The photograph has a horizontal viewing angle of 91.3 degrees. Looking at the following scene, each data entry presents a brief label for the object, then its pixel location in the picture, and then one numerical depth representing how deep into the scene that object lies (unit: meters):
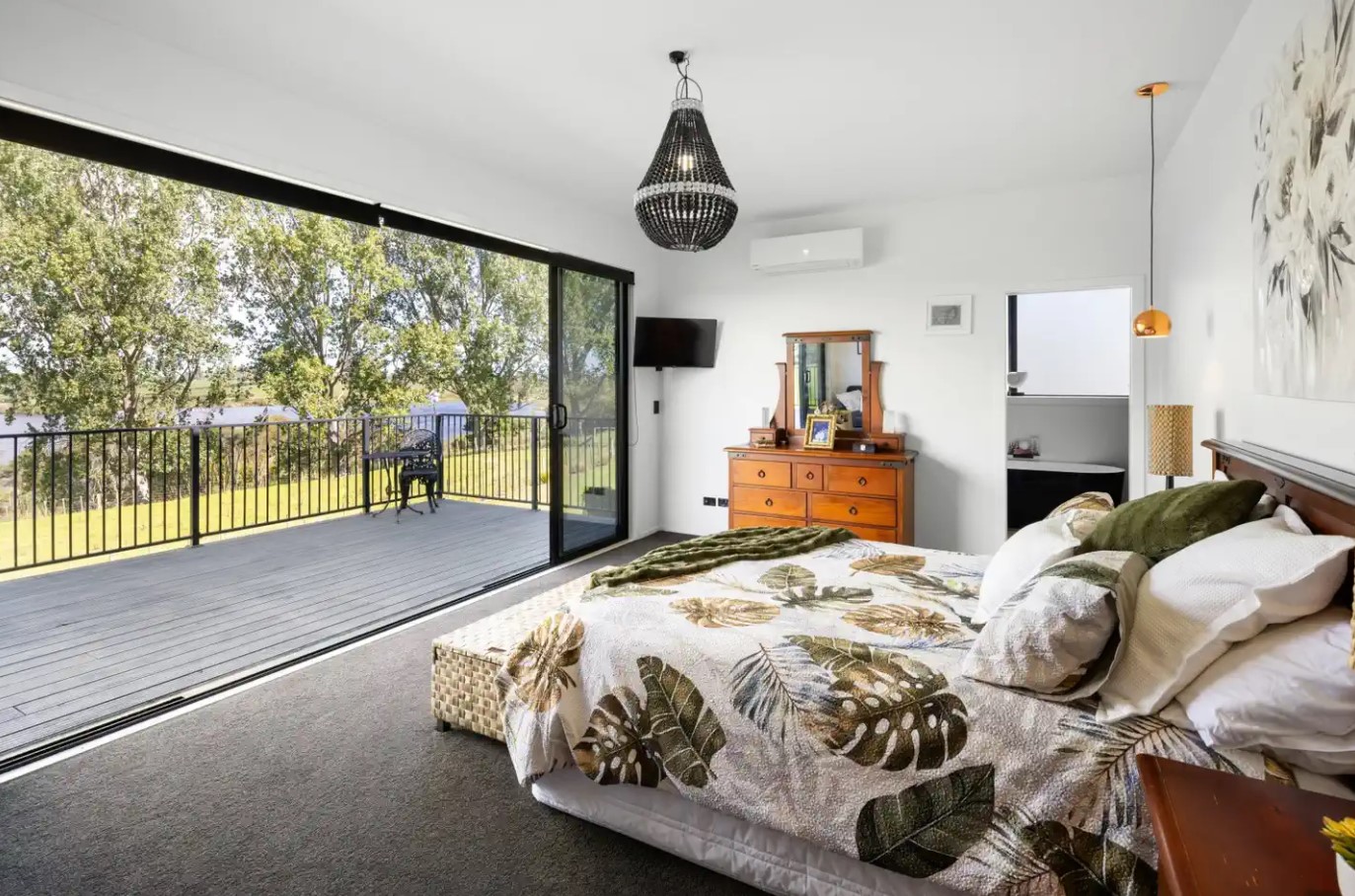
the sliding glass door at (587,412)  4.69
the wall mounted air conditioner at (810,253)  4.76
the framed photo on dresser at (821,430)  4.86
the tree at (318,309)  6.46
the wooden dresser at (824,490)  4.45
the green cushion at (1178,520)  1.74
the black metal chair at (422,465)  6.74
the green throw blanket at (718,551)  2.47
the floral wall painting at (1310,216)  1.51
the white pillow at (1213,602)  1.27
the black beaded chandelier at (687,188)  2.36
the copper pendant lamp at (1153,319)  2.91
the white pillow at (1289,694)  1.15
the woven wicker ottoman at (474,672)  2.34
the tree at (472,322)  7.45
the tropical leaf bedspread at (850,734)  1.34
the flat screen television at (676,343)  5.40
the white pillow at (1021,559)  1.84
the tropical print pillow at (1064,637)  1.43
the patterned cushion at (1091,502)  2.39
